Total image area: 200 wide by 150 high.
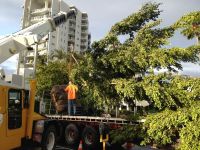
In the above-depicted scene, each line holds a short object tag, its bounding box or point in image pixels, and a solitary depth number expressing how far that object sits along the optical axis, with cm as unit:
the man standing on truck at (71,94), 1588
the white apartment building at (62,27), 9275
